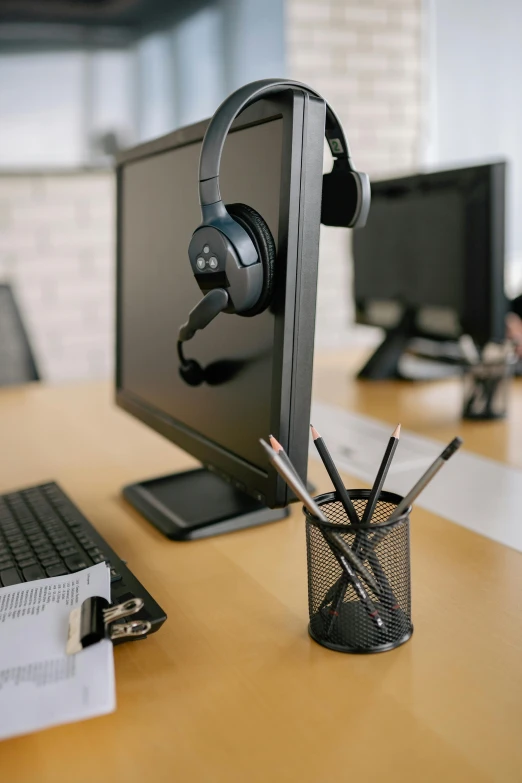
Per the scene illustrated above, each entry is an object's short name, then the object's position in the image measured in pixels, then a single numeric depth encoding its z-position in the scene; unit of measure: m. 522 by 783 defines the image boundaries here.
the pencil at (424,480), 0.62
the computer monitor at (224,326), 0.72
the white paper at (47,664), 0.53
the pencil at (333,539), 0.62
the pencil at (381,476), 0.68
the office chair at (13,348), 1.95
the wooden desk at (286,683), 0.52
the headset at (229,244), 0.71
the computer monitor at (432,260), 1.41
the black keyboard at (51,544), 0.72
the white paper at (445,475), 0.93
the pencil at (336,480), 0.69
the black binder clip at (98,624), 0.61
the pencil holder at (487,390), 1.41
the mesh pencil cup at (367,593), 0.63
